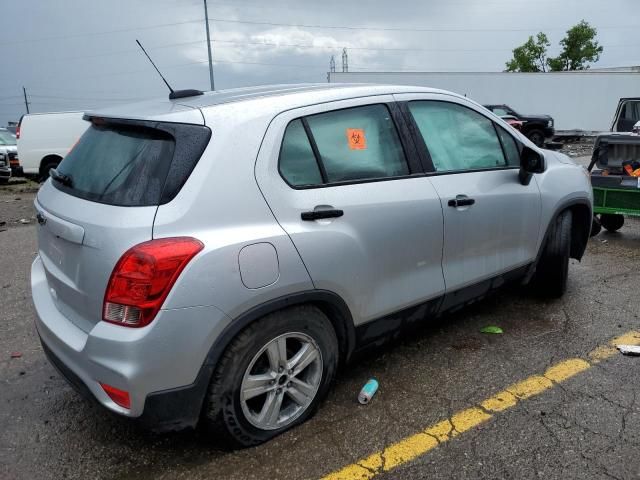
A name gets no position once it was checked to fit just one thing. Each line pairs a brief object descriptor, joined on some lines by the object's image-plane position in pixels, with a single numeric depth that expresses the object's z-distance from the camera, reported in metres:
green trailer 5.95
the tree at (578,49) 50.50
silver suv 2.10
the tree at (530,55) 52.08
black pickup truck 22.95
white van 14.33
